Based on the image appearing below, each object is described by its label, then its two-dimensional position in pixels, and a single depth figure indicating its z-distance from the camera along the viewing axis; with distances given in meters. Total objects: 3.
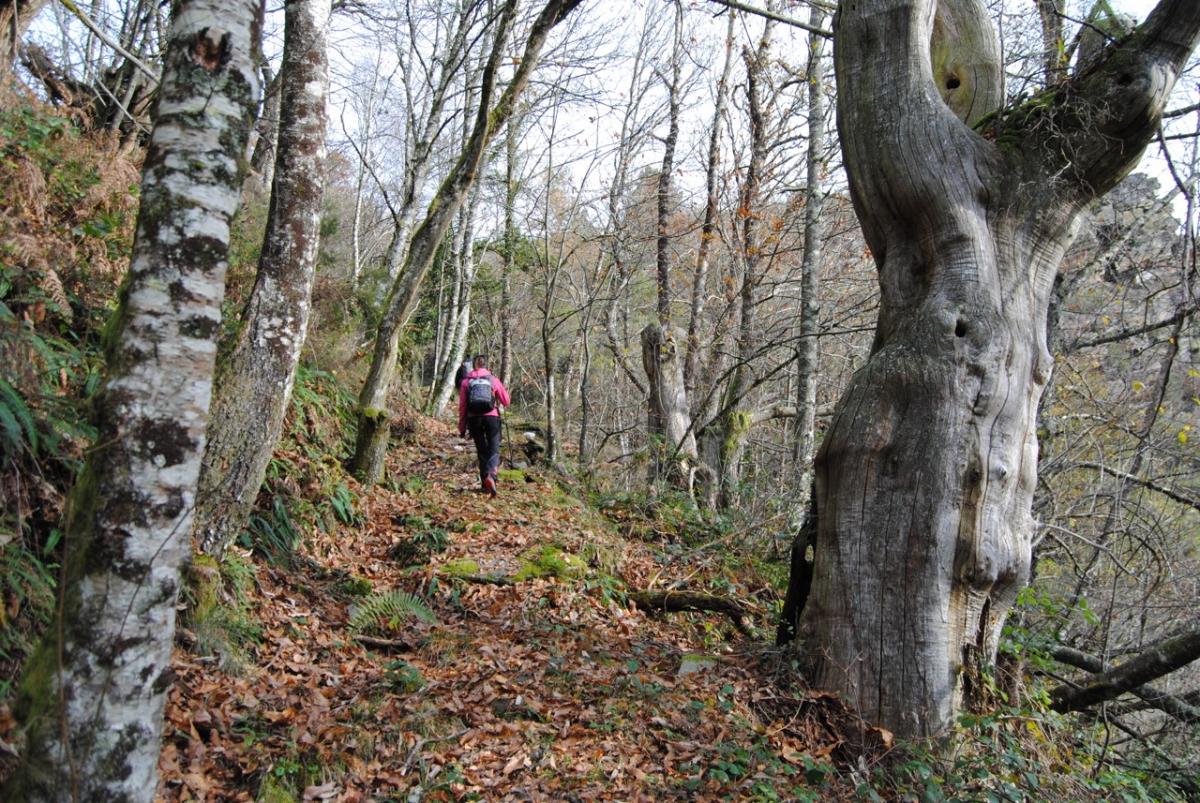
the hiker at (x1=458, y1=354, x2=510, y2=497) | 9.36
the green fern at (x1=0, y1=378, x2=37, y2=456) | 3.57
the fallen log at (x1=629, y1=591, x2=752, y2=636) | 6.19
